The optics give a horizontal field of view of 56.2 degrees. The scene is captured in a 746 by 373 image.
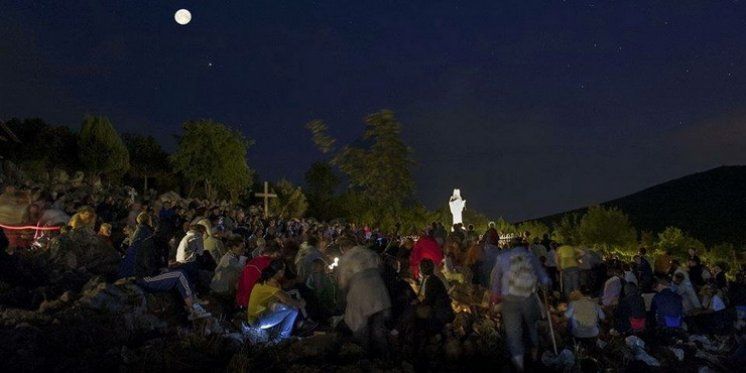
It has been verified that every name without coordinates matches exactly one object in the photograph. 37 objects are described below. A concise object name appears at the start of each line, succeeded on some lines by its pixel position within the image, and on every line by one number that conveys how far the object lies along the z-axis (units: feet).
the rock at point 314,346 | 29.04
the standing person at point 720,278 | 51.62
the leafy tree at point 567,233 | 131.95
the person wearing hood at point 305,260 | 37.17
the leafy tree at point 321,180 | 200.03
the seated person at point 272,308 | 30.78
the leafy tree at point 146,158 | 157.07
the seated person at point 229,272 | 36.09
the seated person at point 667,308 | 41.96
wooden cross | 124.47
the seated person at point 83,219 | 38.04
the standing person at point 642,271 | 49.78
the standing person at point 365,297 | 29.19
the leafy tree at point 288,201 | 139.13
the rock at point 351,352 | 28.96
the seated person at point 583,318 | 35.78
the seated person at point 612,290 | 43.91
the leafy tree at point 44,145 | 126.31
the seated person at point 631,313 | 40.29
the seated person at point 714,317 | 45.32
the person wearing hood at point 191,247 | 37.23
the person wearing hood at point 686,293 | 46.01
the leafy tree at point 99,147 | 129.80
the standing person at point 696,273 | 52.22
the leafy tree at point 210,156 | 142.72
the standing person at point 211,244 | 42.09
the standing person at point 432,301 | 31.83
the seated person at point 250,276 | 33.27
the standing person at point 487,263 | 46.78
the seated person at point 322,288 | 36.78
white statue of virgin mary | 98.73
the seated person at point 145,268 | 32.38
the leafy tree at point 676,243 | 114.42
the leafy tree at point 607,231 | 130.41
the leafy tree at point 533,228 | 125.57
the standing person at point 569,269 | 48.19
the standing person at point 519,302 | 28.94
